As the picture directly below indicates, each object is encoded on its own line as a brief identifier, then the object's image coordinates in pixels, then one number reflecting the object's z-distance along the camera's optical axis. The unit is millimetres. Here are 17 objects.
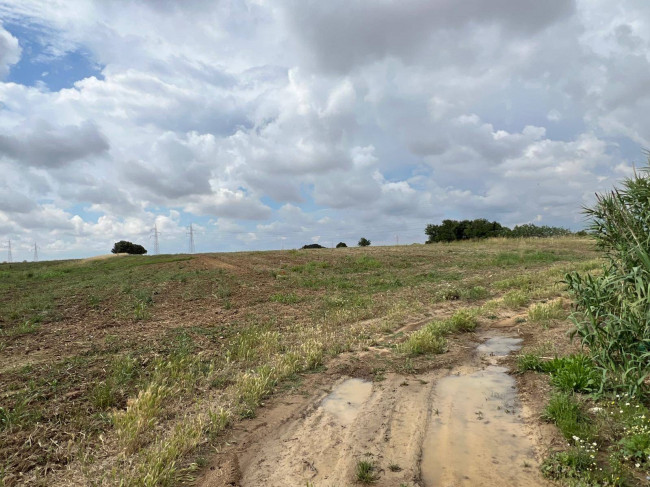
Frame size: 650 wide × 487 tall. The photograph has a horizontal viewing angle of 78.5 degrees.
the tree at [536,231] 56941
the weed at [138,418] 4918
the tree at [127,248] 65562
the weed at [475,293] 15195
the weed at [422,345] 8423
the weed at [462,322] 10250
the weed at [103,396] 5965
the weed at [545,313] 10727
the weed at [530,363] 7062
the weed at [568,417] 4695
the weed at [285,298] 15102
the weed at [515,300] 12857
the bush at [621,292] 5406
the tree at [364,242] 70438
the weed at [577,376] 5918
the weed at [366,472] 4091
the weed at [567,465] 4039
